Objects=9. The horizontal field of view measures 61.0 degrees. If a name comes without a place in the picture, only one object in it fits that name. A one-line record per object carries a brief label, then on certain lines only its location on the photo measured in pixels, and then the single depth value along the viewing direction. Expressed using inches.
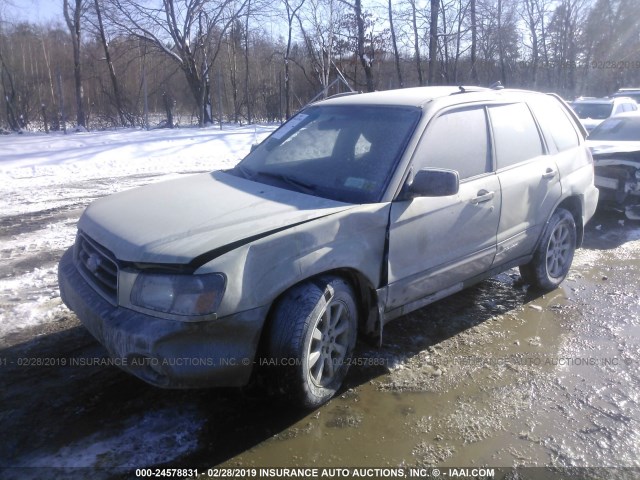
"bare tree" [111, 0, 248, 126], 1001.5
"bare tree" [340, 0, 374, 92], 897.5
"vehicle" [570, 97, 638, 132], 571.5
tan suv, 102.3
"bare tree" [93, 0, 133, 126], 980.6
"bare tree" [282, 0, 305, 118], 1030.4
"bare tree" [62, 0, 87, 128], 935.7
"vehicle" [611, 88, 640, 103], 794.8
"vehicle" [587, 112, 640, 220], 277.7
